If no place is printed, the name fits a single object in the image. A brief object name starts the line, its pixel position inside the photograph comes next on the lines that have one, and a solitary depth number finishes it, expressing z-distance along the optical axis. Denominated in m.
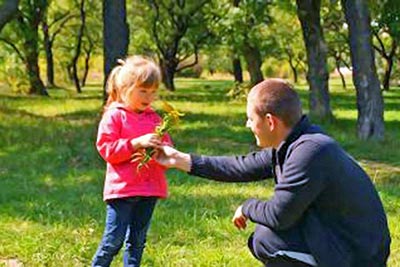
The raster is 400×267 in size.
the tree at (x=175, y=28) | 42.00
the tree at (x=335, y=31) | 34.41
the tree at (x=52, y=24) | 44.31
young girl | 4.97
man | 3.85
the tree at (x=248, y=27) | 28.17
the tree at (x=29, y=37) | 35.28
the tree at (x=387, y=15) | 18.47
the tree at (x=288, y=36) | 29.82
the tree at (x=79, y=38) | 43.00
